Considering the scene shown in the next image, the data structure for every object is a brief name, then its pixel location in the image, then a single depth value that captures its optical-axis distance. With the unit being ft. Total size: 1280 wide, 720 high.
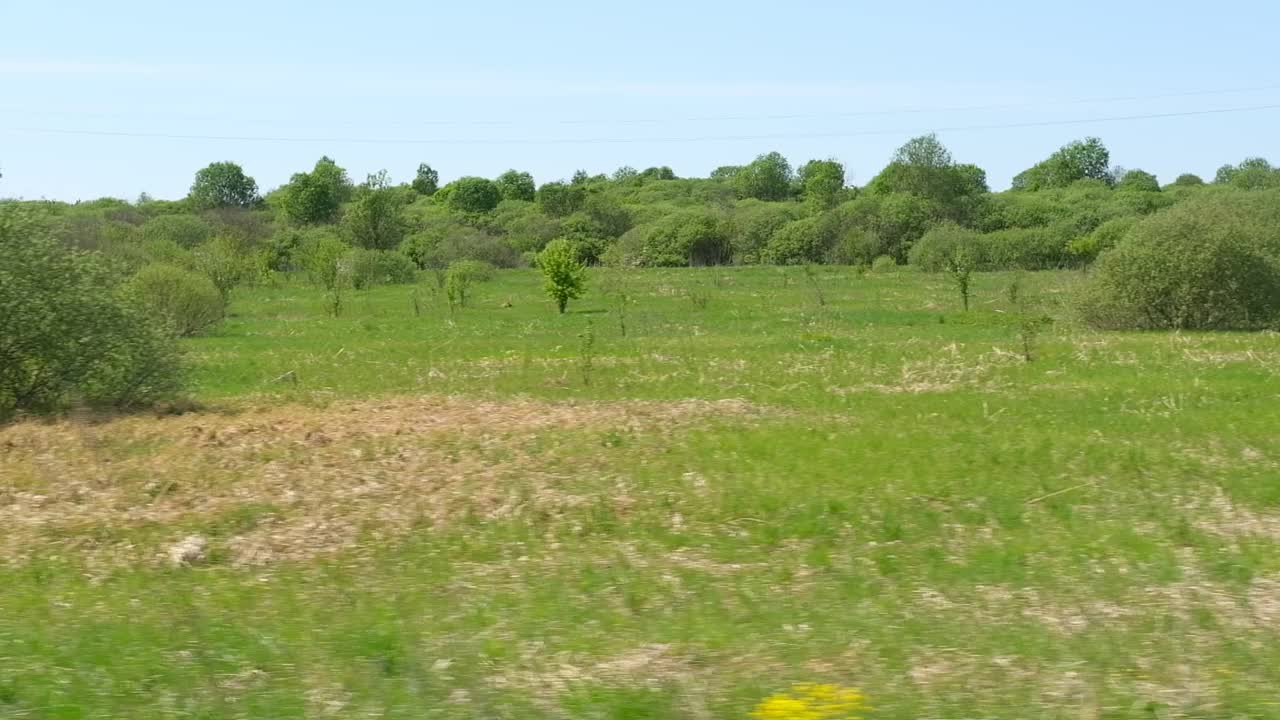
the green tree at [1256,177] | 298.56
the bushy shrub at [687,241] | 285.64
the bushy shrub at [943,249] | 221.66
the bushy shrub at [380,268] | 195.37
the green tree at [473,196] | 393.70
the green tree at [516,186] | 428.56
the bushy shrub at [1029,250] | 243.19
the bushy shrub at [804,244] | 283.38
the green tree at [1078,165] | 449.06
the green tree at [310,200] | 341.62
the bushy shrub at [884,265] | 224.84
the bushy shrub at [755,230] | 295.89
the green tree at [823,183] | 347.97
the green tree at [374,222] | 286.46
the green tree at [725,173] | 512.22
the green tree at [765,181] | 458.09
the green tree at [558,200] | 343.26
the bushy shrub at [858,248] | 264.93
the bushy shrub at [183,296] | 115.65
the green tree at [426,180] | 494.59
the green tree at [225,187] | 406.21
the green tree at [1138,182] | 349.29
